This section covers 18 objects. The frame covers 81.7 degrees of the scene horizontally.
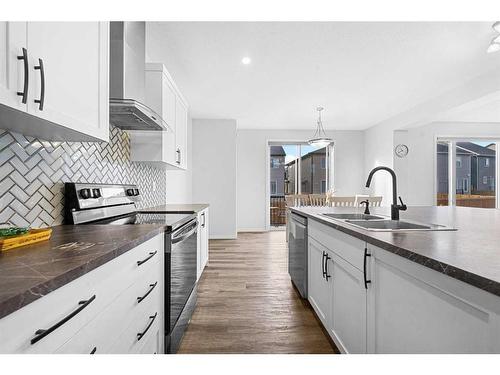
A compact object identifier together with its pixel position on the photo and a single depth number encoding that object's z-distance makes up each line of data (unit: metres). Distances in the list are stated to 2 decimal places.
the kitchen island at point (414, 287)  0.73
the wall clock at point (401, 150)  6.05
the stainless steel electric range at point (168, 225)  1.64
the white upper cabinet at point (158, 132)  2.50
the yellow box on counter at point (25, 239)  0.97
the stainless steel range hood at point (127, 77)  1.87
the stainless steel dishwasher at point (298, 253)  2.47
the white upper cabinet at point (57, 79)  0.89
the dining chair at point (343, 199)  4.73
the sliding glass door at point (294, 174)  7.45
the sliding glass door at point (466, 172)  6.31
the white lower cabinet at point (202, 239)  2.99
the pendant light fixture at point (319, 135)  5.38
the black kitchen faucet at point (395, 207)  1.85
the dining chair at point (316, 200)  5.89
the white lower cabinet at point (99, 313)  0.61
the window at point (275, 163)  7.47
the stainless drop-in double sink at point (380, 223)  1.53
